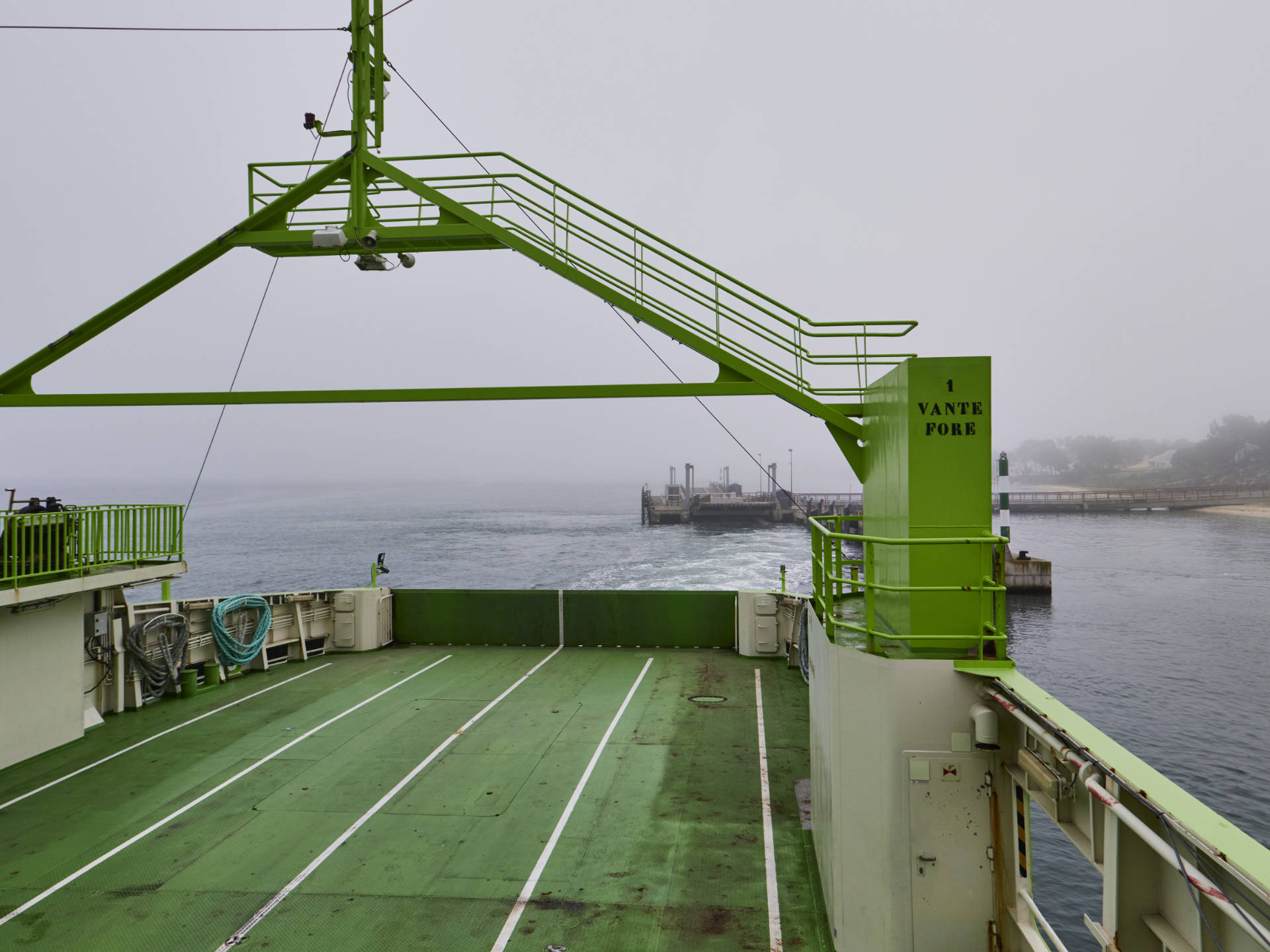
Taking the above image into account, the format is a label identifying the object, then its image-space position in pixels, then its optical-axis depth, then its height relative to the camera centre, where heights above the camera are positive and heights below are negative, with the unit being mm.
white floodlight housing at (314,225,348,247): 9930 +3632
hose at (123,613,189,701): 12461 -2915
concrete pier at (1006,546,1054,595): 42375 -5266
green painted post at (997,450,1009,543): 37469 +139
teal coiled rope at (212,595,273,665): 14102 -2903
